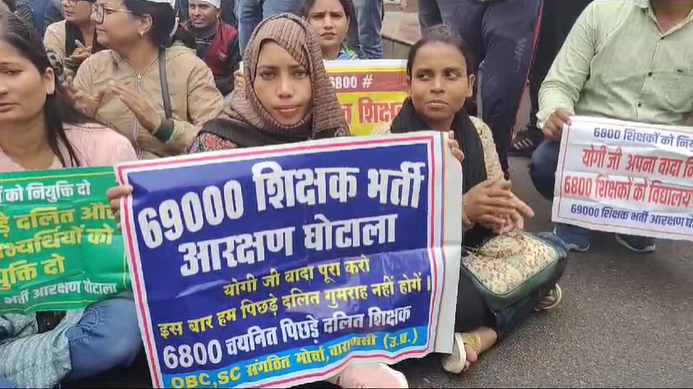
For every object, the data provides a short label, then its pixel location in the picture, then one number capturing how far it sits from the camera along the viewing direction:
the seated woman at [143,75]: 2.94
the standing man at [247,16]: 4.37
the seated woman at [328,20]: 3.68
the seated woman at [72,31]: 3.95
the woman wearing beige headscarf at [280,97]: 2.31
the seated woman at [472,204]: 2.29
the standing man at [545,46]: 4.24
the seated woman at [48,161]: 2.01
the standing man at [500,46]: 3.46
